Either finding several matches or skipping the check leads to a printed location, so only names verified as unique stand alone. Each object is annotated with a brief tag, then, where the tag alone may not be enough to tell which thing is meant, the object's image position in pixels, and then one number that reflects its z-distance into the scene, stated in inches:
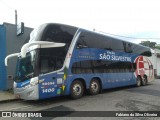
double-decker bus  372.2
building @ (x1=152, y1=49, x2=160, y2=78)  1417.7
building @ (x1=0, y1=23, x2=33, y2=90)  557.6
